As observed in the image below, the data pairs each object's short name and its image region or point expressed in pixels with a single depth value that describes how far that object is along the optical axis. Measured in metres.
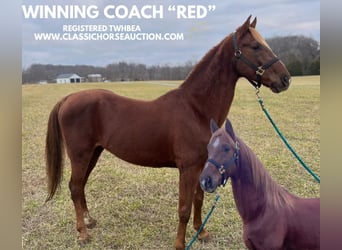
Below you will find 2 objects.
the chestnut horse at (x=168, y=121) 1.82
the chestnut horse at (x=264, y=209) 1.57
